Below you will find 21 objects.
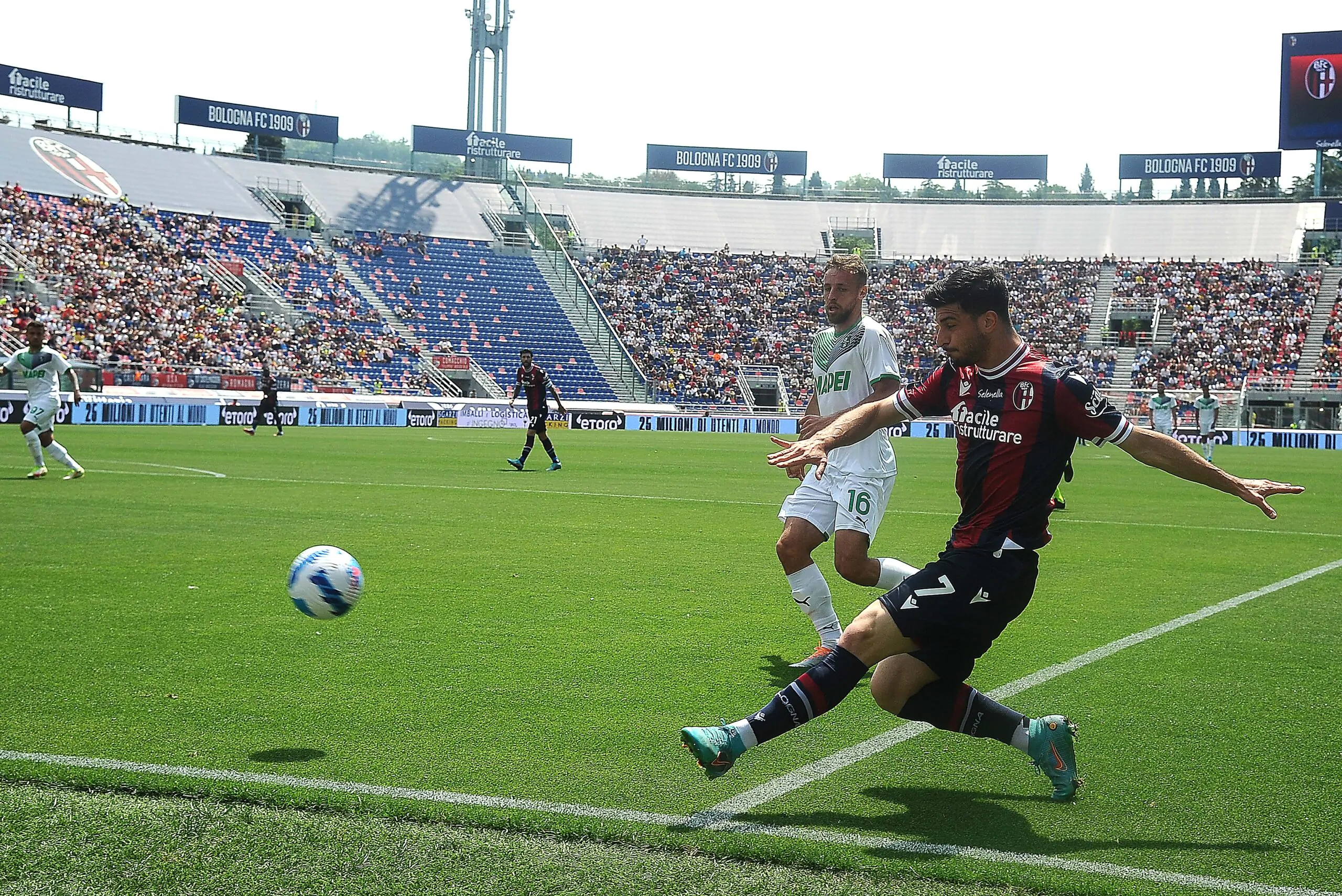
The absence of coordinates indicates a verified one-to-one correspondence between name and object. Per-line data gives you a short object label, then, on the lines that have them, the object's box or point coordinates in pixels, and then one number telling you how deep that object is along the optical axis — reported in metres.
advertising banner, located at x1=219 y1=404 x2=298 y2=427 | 42.69
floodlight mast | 70.12
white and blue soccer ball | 6.46
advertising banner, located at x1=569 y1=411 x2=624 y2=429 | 49.75
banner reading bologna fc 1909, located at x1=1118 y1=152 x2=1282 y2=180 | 74.62
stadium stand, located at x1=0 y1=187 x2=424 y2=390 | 47.78
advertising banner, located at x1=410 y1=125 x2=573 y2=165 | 75.38
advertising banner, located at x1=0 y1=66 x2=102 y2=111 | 62.09
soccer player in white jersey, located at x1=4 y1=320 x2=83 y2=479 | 18.14
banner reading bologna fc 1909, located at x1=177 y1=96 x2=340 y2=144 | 69.50
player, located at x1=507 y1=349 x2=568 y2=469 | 23.16
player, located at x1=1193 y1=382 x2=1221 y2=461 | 34.50
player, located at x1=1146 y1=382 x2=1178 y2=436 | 32.66
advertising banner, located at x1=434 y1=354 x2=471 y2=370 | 57.12
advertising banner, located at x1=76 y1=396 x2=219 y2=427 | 39.62
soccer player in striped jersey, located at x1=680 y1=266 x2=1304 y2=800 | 4.70
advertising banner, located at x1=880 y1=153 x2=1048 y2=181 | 81.75
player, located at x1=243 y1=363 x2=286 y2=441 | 36.09
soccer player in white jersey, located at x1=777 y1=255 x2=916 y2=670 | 7.19
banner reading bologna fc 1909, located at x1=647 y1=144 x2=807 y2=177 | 82.38
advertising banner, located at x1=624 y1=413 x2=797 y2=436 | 52.69
